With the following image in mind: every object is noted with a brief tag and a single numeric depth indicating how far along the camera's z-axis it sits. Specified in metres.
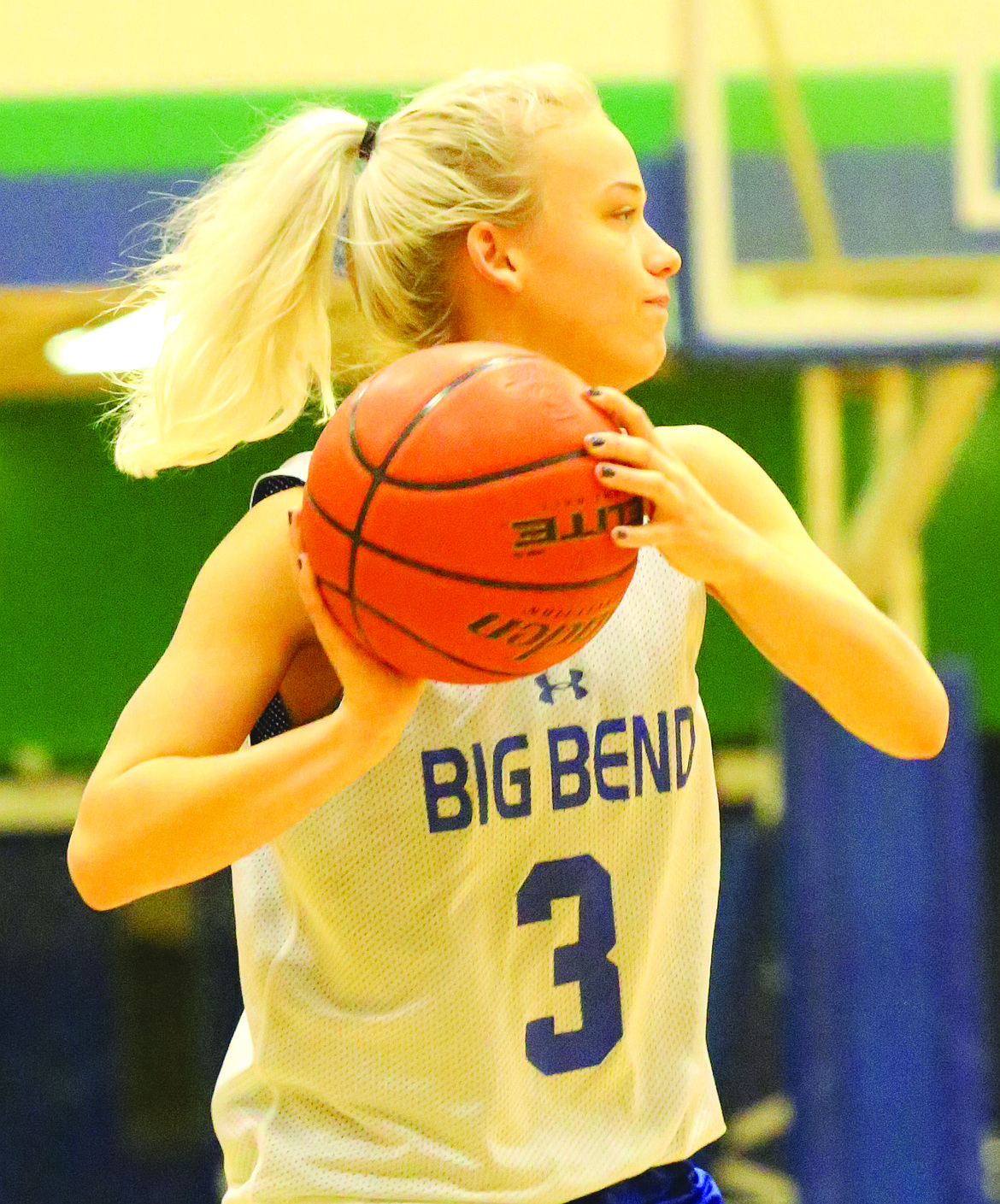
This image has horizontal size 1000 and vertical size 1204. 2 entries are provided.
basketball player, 6.66
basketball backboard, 9.87
